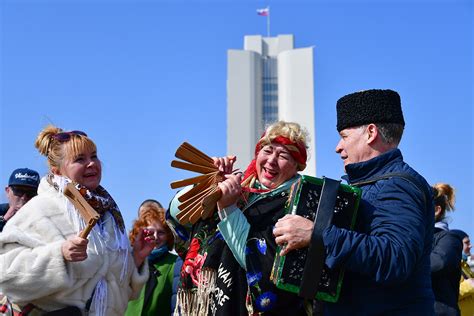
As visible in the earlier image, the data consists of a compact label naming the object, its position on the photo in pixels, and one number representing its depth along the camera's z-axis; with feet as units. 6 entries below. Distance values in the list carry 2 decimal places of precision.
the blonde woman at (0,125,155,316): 12.34
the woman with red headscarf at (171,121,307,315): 11.46
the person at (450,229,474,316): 20.17
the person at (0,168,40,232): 18.10
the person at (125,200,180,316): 18.75
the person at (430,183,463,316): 16.37
